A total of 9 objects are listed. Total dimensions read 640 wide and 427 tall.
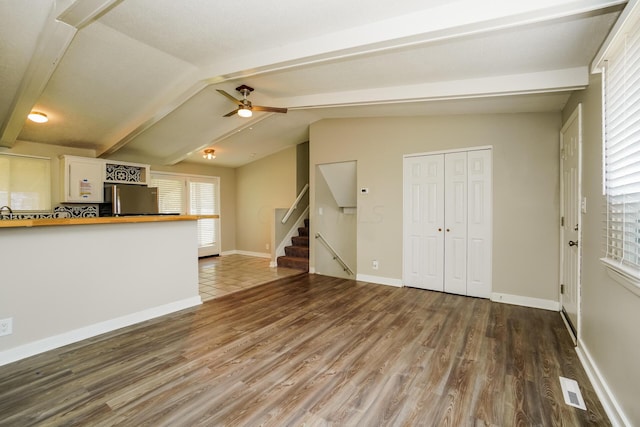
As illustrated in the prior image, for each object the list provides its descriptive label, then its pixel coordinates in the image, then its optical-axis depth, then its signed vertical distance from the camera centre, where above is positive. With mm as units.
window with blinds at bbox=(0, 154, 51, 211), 4211 +436
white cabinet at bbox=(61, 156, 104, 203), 4430 +502
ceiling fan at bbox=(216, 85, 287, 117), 3414 +1265
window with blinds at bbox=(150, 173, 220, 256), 6426 +284
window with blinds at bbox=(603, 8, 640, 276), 1496 +348
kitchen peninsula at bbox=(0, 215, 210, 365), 2324 -633
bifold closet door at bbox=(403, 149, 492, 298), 3811 -183
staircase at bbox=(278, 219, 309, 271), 5734 -920
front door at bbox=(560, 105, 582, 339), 2566 -81
